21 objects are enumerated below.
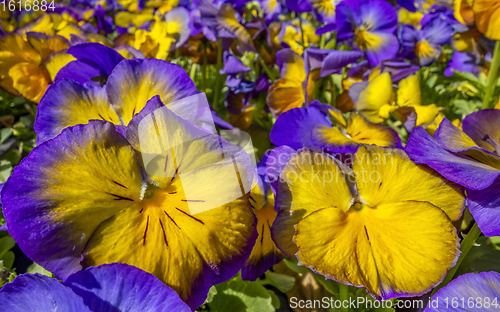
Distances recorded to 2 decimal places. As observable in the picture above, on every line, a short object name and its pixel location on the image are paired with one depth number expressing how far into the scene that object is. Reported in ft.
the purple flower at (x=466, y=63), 1.26
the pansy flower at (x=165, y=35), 0.81
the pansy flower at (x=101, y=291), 0.38
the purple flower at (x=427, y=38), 1.13
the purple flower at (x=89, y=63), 0.56
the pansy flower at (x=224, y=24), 0.95
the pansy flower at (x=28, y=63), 0.75
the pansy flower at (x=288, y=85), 0.82
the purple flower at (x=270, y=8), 1.26
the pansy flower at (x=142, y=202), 0.41
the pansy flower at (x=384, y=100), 0.69
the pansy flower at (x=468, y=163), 0.46
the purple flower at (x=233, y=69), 0.97
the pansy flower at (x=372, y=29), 0.95
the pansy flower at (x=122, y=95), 0.50
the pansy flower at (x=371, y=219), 0.46
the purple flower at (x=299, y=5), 1.15
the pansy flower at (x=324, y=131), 0.59
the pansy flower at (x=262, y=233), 0.55
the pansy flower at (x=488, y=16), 0.71
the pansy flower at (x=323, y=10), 1.07
